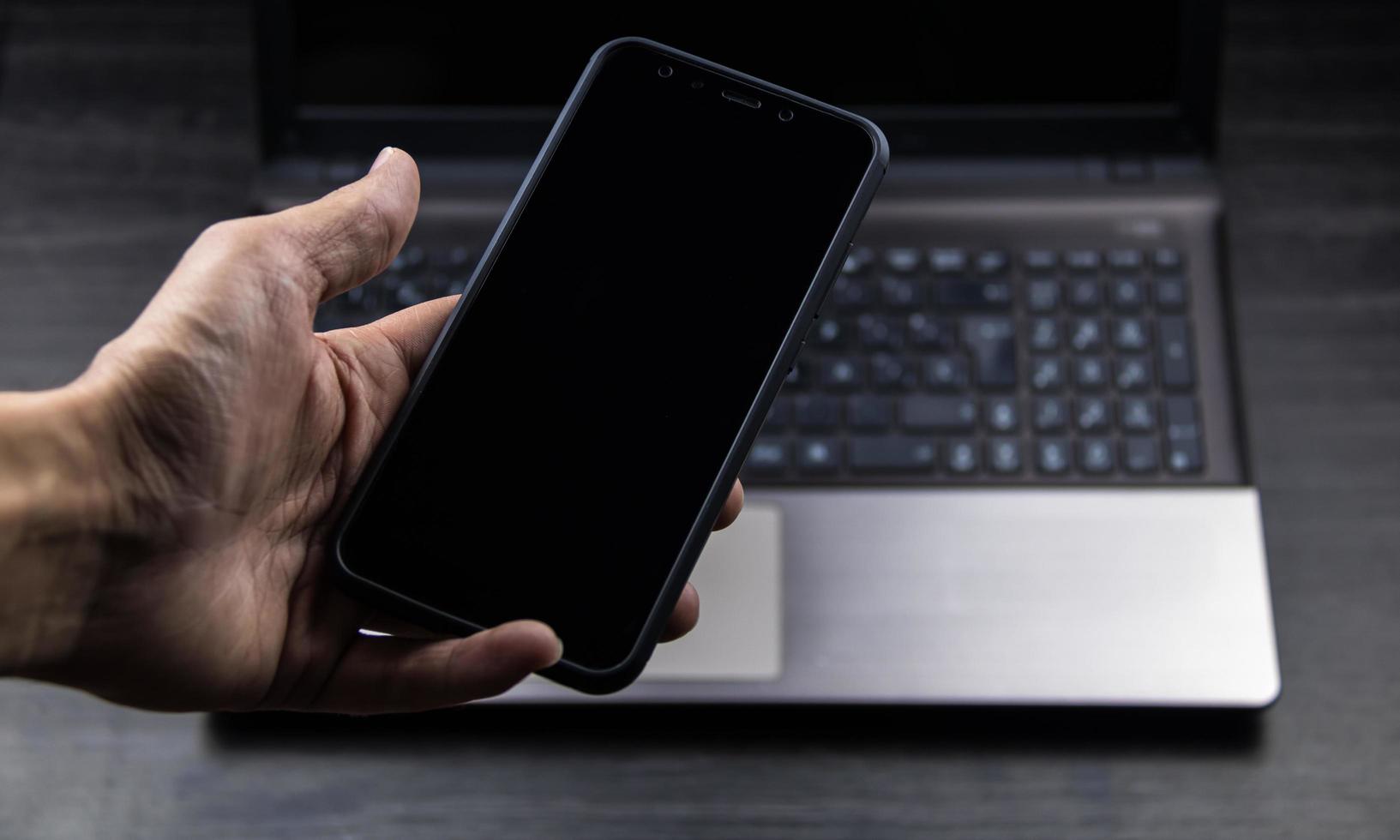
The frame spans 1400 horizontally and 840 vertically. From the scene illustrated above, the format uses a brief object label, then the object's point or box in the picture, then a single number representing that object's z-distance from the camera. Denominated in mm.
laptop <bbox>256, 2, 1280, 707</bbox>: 419
